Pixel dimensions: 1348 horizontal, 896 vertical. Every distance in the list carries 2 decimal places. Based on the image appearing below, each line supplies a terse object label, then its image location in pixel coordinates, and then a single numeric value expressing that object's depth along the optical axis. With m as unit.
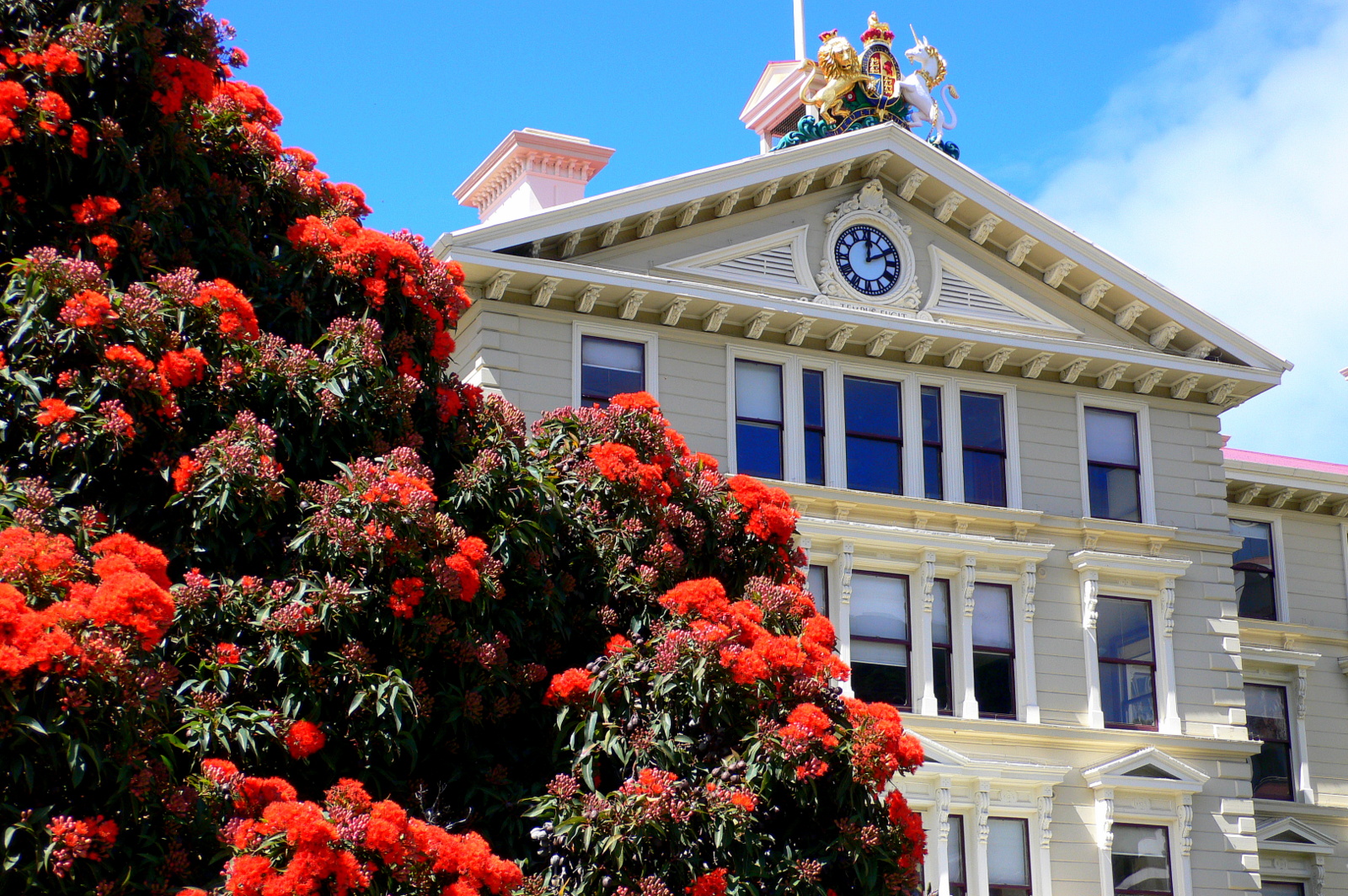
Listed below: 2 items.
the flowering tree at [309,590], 8.18
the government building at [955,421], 22.86
